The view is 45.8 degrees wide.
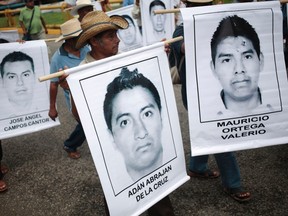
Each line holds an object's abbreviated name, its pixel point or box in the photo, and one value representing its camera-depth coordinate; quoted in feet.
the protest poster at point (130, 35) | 20.77
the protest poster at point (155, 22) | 20.34
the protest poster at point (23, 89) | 12.30
